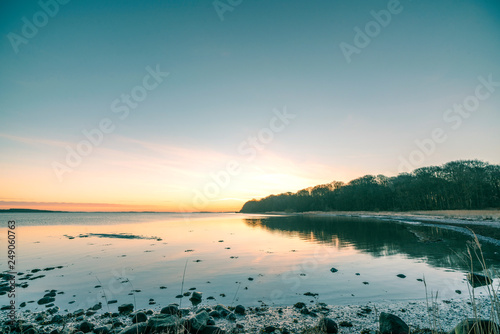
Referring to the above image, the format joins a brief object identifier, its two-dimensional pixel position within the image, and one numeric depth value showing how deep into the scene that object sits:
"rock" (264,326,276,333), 9.05
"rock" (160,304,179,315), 10.39
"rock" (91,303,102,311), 11.44
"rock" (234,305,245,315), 10.63
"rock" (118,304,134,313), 11.06
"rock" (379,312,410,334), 8.22
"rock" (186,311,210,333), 8.45
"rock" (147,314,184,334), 7.90
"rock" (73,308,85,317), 10.80
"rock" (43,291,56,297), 13.24
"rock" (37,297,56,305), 12.30
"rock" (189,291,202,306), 12.14
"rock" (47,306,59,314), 11.22
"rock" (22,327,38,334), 8.76
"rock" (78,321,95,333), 9.38
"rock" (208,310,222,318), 10.30
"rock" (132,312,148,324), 9.84
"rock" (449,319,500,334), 6.75
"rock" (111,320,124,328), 9.54
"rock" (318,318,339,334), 8.55
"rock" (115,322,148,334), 8.15
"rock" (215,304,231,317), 10.47
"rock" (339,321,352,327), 9.20
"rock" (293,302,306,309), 11.19
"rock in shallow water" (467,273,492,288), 12.24
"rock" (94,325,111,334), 9.05
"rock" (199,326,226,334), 8.40
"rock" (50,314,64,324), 10.22
